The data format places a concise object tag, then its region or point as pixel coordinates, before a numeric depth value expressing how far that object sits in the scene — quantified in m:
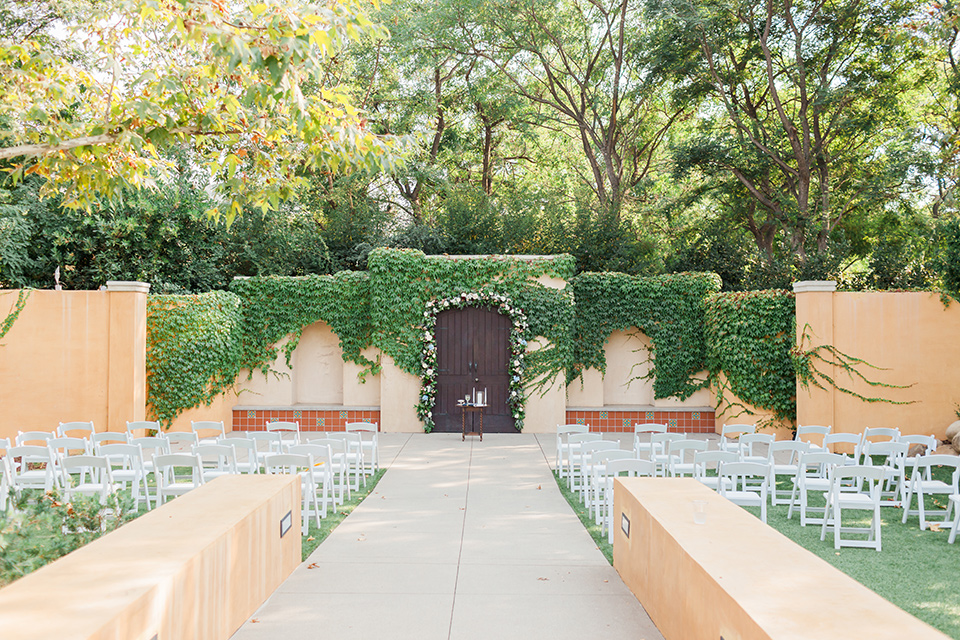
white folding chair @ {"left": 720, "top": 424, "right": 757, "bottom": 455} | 9.29
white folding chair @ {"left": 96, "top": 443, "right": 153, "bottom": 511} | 6.76
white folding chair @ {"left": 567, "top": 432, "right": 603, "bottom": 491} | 8.82
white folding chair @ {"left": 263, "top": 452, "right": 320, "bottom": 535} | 6.61
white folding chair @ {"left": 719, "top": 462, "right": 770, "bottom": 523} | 6.28
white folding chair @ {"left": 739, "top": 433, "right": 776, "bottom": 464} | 8.32
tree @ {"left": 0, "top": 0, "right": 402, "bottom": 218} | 5.06
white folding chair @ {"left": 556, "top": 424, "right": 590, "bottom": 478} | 9.53
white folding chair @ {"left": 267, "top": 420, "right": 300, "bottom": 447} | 9.54
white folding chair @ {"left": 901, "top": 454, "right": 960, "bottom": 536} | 6.90
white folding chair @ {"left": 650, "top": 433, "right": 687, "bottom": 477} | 7.97
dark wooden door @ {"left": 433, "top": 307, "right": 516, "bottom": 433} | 14.27
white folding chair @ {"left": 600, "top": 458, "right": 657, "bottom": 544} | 6.27
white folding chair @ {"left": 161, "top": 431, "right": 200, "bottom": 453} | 8.45
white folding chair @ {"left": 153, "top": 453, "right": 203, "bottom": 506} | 6.20
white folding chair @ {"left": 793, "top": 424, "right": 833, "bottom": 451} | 8.81
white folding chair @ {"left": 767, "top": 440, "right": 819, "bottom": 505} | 7.69
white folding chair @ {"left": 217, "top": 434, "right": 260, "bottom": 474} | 7.73
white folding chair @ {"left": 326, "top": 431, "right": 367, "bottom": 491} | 8.35
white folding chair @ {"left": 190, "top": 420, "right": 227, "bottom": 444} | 9.07
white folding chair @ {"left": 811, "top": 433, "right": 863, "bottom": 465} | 8.52
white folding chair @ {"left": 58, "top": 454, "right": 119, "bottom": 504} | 6.32
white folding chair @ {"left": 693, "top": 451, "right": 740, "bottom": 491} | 6.96
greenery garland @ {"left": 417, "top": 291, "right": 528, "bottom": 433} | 14.07
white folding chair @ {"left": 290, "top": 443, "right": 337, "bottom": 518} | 7.29
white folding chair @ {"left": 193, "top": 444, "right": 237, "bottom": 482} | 6.71
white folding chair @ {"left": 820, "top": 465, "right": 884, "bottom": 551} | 6.05
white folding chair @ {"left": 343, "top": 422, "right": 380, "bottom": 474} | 9.61
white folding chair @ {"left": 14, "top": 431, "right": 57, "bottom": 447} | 8.30
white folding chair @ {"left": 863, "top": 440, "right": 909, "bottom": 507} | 7.55
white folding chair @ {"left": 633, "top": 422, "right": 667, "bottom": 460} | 9.05
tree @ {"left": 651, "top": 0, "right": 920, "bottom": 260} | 15.61
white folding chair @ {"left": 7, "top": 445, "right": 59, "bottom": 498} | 7.05
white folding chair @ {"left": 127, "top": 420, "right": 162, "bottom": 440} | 9.47
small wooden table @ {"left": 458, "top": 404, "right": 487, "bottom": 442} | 12.96
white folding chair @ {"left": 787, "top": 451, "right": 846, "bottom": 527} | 6.99
